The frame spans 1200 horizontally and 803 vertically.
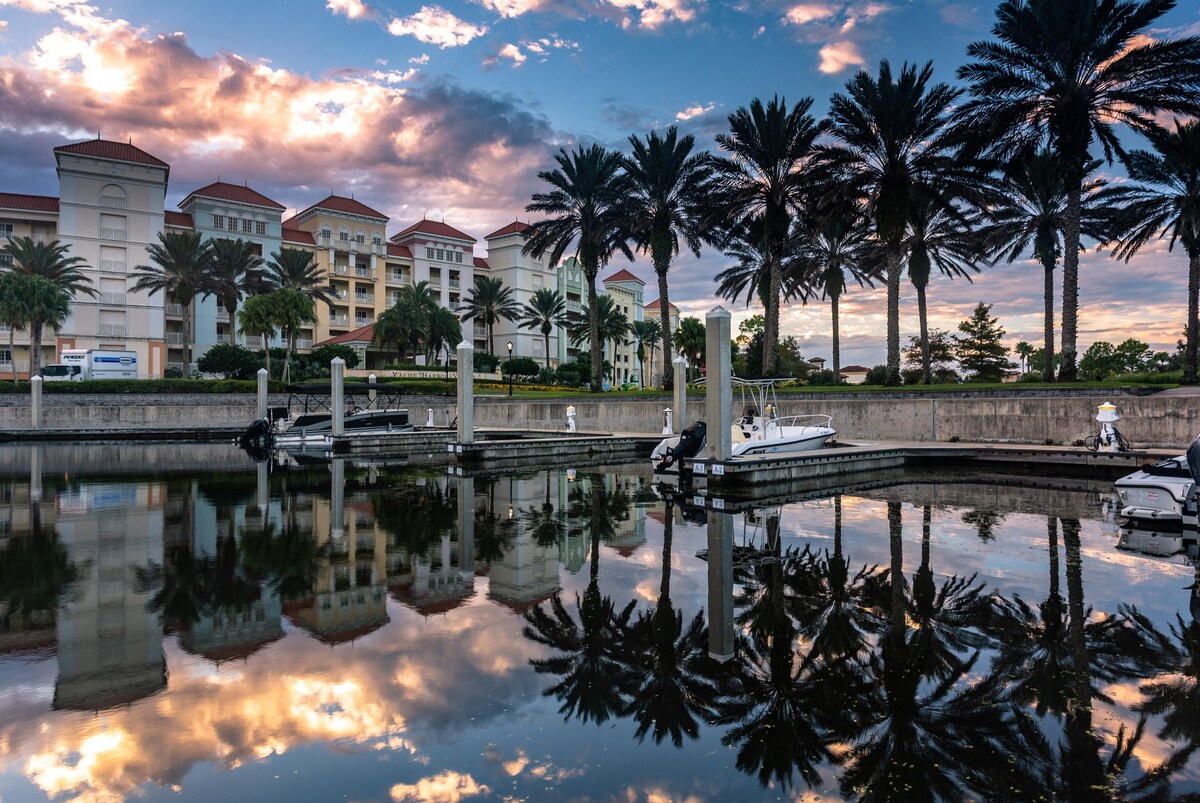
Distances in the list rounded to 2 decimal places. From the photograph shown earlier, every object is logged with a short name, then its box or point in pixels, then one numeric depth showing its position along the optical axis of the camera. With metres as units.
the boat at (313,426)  29.56
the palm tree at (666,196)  33.31
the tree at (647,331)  95.94
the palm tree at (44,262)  48.50
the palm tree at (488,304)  67.62
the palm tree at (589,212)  35.72
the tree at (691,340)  74.75
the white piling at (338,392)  26.75
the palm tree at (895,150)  25.70
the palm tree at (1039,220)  29.14
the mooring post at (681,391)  23.45
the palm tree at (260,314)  47.97
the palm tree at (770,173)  28.77
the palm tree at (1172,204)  28.27
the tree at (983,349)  57.72
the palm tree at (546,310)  72.19
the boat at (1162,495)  10.45
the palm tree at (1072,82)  21.31
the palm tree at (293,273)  55.09
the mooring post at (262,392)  33.75
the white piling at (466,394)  21.77
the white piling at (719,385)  15.78
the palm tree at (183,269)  49.50
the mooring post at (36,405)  36.41
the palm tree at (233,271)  51.59
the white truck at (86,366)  43.53
